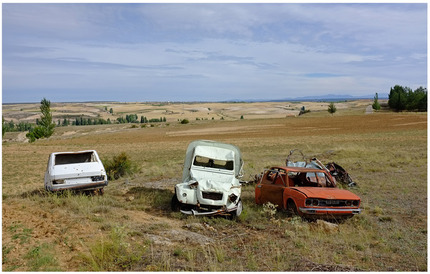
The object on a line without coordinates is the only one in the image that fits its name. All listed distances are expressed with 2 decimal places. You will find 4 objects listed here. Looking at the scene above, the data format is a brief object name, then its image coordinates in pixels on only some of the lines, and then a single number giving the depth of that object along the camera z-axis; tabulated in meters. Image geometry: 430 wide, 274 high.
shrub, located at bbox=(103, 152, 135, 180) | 20.17
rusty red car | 10.07
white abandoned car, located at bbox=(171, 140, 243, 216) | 10.51
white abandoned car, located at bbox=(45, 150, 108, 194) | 12.23
